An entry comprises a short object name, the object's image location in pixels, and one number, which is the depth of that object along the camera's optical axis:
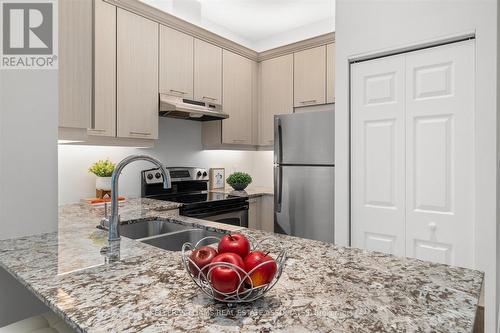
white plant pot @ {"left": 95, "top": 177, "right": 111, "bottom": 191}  2.71
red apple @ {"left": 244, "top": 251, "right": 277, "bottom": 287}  0.75
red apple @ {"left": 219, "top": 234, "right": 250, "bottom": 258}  0.84
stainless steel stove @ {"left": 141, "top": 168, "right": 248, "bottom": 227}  2.91
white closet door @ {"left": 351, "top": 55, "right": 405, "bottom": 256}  2.17
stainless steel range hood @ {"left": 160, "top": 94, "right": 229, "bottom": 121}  2.90
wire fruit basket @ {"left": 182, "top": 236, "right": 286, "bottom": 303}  0.74
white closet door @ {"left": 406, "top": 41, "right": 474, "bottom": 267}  1.90
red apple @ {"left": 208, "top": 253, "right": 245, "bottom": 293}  0.73
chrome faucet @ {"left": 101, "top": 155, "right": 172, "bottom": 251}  1.31
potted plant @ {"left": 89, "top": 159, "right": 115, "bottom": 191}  2.71
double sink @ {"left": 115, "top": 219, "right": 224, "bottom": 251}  1.79
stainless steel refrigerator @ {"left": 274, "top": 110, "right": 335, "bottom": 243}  2.75
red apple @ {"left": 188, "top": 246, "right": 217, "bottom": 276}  0.79
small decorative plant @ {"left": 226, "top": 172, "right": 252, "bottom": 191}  3.64
